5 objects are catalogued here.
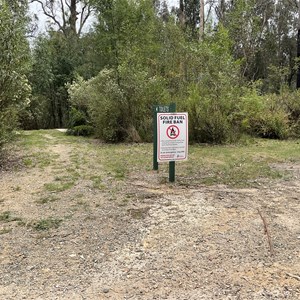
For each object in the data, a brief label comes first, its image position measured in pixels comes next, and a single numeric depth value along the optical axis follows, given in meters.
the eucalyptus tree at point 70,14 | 24.41
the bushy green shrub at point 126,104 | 9.79
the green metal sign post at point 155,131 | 5.37
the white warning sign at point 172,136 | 5.30
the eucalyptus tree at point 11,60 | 6.46
